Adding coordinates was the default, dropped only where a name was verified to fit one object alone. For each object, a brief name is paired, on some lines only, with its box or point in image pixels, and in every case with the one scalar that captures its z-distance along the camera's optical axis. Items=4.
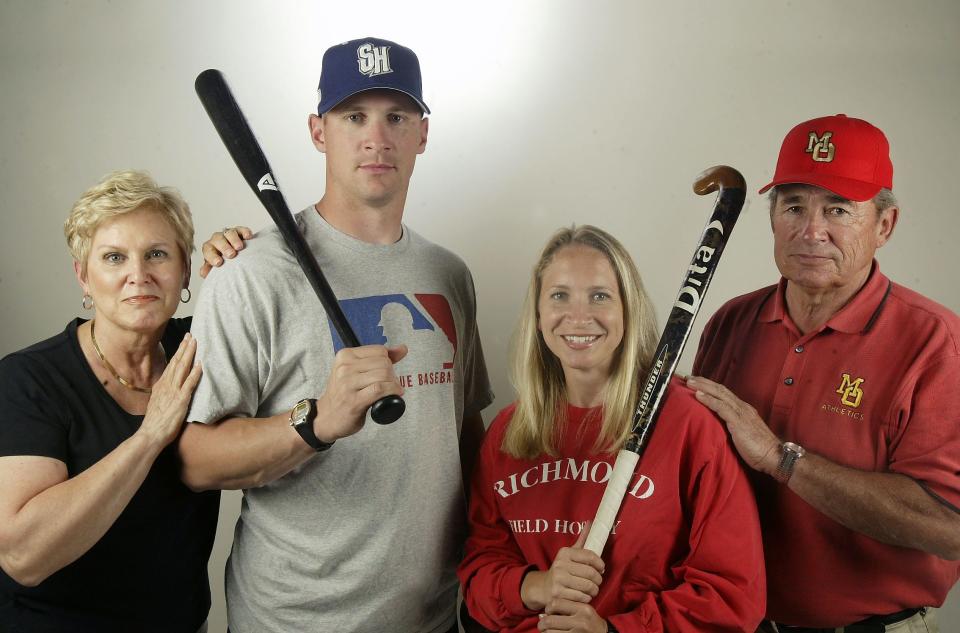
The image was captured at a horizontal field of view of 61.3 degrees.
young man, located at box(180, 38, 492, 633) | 1.70
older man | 1.67
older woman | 1.62
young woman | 1.58
